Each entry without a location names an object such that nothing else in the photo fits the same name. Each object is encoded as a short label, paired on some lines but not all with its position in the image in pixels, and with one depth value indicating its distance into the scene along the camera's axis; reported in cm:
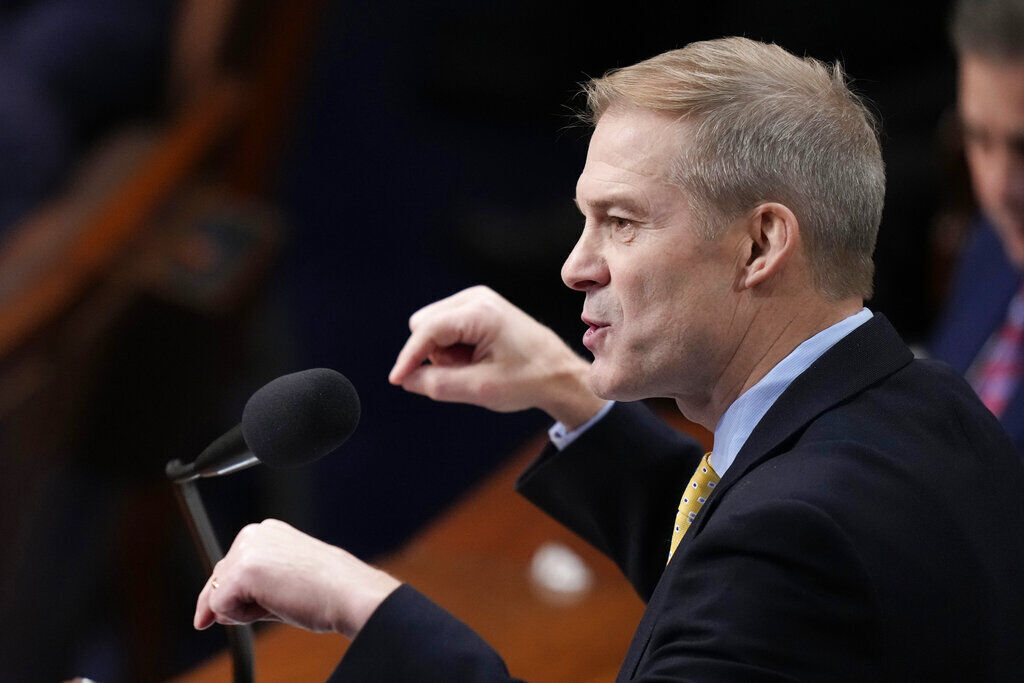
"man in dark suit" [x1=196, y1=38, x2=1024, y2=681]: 480
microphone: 492
